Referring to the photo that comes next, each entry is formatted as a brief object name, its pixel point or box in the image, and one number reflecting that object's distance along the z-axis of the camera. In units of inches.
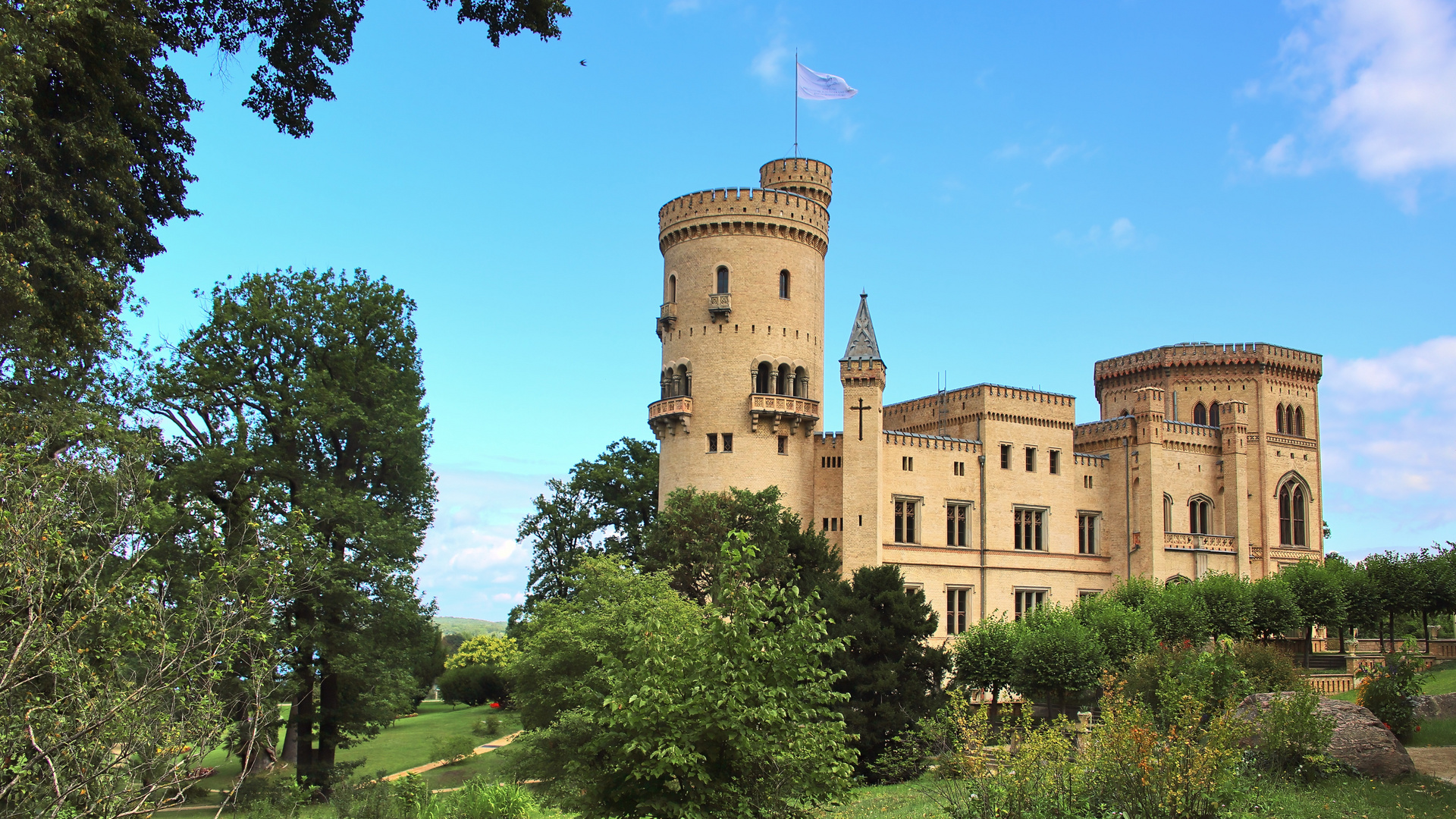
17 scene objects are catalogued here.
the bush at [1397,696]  1146.0
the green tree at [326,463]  1555.1
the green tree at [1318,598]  2018.9
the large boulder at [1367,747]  927.7
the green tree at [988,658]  1722.4
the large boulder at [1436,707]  1299.2
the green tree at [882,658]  1472.7
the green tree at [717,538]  1720.0
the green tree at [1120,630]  1720.0
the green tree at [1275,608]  1977.1
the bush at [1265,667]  1291.8
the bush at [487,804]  1160.2
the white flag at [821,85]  2128.4
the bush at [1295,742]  897.5
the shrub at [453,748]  2177.7
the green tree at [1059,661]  1628.9
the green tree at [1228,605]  1934.1
